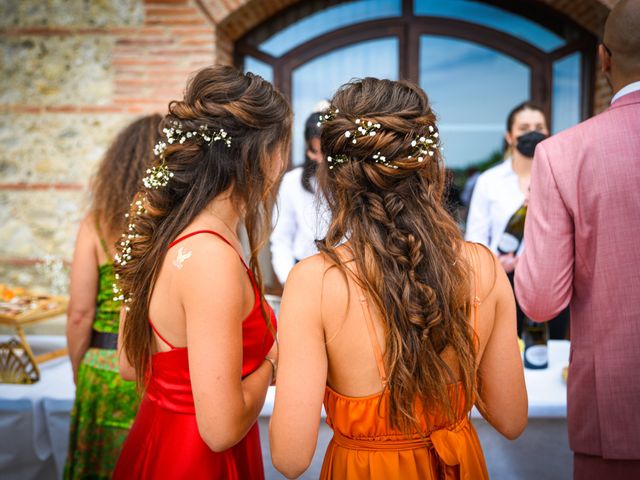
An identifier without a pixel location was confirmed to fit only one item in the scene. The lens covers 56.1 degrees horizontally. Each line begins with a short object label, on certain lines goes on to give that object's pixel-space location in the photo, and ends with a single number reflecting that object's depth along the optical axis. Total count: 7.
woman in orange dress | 1.26
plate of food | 2.65
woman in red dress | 1.42
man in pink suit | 1.54
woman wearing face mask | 3.49
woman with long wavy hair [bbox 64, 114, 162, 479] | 2.21
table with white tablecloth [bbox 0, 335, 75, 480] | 2.36
